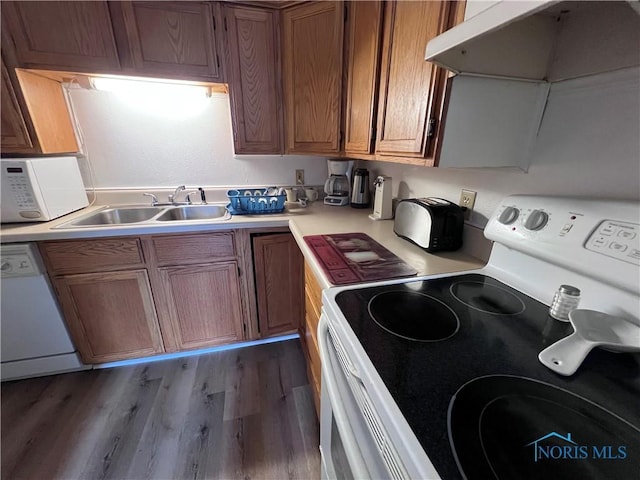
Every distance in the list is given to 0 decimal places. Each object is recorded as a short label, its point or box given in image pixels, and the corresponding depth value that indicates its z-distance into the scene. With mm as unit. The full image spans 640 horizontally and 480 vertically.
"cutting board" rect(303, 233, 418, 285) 864
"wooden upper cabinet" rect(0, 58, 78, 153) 1335
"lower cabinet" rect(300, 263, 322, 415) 1091
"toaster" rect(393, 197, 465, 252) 1022
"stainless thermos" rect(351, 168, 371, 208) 1737
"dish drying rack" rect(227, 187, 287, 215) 1651
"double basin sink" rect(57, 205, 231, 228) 1700
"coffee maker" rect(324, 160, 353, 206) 1880
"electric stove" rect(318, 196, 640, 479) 368
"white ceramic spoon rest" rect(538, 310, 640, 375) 501
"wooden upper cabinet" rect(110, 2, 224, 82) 1364
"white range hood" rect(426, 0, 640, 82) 591
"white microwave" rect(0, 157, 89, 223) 1306
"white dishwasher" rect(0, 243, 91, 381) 1323
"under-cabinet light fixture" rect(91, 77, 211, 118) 1579
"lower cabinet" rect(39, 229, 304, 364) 1426
